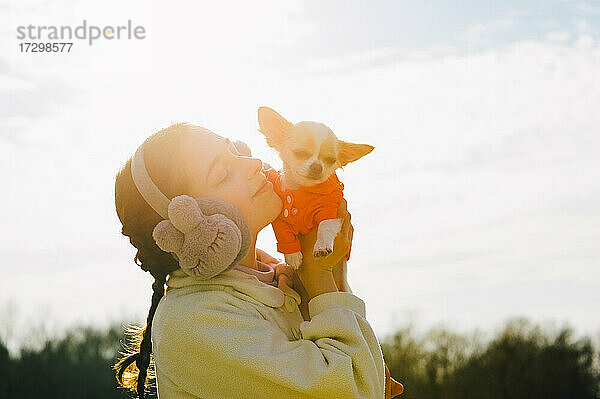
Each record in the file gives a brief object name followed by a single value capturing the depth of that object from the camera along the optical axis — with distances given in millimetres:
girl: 2430
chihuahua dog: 2947
